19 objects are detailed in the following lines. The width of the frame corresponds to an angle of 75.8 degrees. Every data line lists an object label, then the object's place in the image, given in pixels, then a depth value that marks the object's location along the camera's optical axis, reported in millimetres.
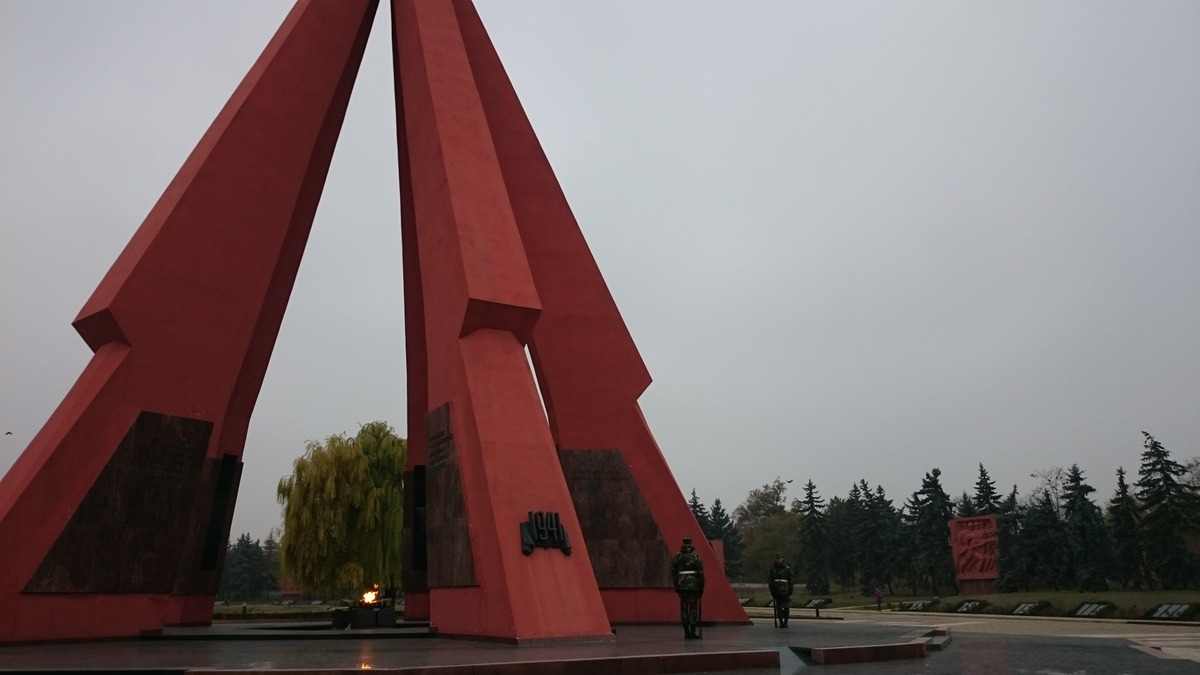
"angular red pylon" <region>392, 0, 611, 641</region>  8234
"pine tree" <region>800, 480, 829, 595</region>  47969
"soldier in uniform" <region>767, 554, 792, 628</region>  11836
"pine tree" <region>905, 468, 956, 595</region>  39812
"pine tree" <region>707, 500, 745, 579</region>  57812
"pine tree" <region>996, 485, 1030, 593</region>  32344
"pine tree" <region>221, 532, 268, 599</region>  70750
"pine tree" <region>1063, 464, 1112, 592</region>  30719
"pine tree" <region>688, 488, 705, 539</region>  58106
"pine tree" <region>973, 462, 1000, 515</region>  40875
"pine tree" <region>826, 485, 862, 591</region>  47344
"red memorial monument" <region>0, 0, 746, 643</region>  9055
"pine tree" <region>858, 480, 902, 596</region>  42250
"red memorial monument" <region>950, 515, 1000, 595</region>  32344
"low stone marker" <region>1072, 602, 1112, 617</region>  22281
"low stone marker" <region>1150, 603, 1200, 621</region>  19047
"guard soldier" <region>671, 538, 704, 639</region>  8750
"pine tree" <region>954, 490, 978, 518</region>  44812
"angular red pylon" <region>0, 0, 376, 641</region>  9711
